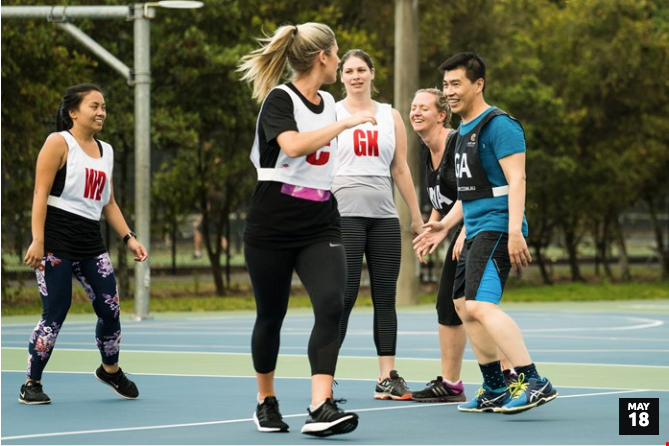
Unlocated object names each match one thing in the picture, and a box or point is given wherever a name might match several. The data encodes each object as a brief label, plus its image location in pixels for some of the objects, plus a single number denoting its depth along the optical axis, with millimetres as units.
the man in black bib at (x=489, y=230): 11660
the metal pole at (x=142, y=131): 27486
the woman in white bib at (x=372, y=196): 13839
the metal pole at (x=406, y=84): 33400
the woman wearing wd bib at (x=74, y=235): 13037
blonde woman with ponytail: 10595
